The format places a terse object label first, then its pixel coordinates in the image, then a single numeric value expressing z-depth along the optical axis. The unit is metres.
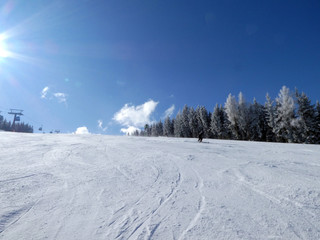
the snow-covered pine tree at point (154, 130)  77.00
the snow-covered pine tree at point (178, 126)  55.96
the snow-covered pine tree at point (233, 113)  39.03
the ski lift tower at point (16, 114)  48.14
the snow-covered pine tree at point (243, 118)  37.75
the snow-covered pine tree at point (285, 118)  29.15
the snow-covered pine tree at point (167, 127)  65.31
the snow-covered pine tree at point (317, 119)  27.01
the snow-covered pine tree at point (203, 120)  49.72
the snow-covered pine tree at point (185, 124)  54.69
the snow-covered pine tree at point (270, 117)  34.41
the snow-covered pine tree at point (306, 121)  27.03
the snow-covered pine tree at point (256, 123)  37.38
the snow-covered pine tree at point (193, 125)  53.06
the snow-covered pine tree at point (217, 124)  43.81
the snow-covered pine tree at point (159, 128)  75.19
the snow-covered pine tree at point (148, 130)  89.32
